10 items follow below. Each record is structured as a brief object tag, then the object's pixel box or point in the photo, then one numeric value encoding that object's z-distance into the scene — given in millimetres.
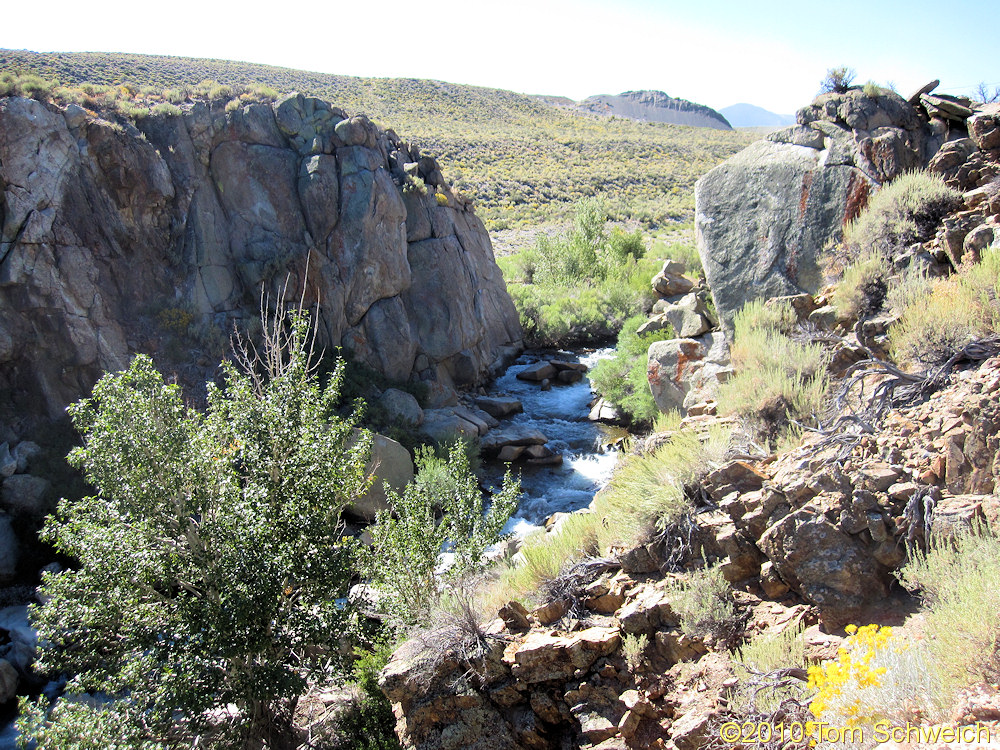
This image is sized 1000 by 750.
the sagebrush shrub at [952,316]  5422
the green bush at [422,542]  7020
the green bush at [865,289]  7027
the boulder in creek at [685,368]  9328
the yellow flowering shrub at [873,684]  3223
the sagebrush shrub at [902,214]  7195
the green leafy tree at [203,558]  5875
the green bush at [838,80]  9500
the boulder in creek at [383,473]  13438
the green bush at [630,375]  14602
